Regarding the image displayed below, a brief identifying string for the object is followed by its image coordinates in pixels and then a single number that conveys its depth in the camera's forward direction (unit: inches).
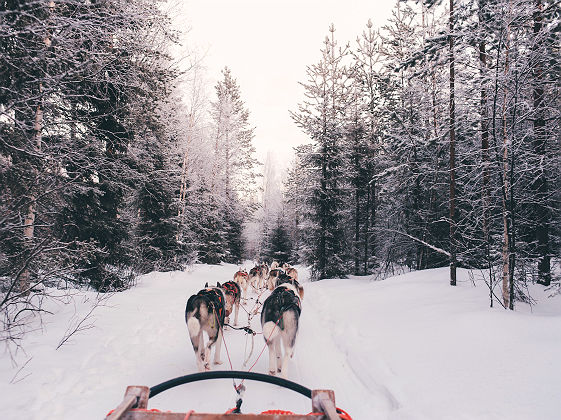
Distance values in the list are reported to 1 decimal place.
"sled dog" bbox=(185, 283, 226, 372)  150.7
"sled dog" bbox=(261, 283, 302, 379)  148.9
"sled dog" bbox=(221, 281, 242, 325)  237.9
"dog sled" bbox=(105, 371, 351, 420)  53.7
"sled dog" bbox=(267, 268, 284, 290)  424.4
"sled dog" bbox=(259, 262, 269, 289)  499.8
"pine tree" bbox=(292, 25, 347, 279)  672.4
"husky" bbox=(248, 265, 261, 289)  451.6
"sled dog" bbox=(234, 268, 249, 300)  398.6
